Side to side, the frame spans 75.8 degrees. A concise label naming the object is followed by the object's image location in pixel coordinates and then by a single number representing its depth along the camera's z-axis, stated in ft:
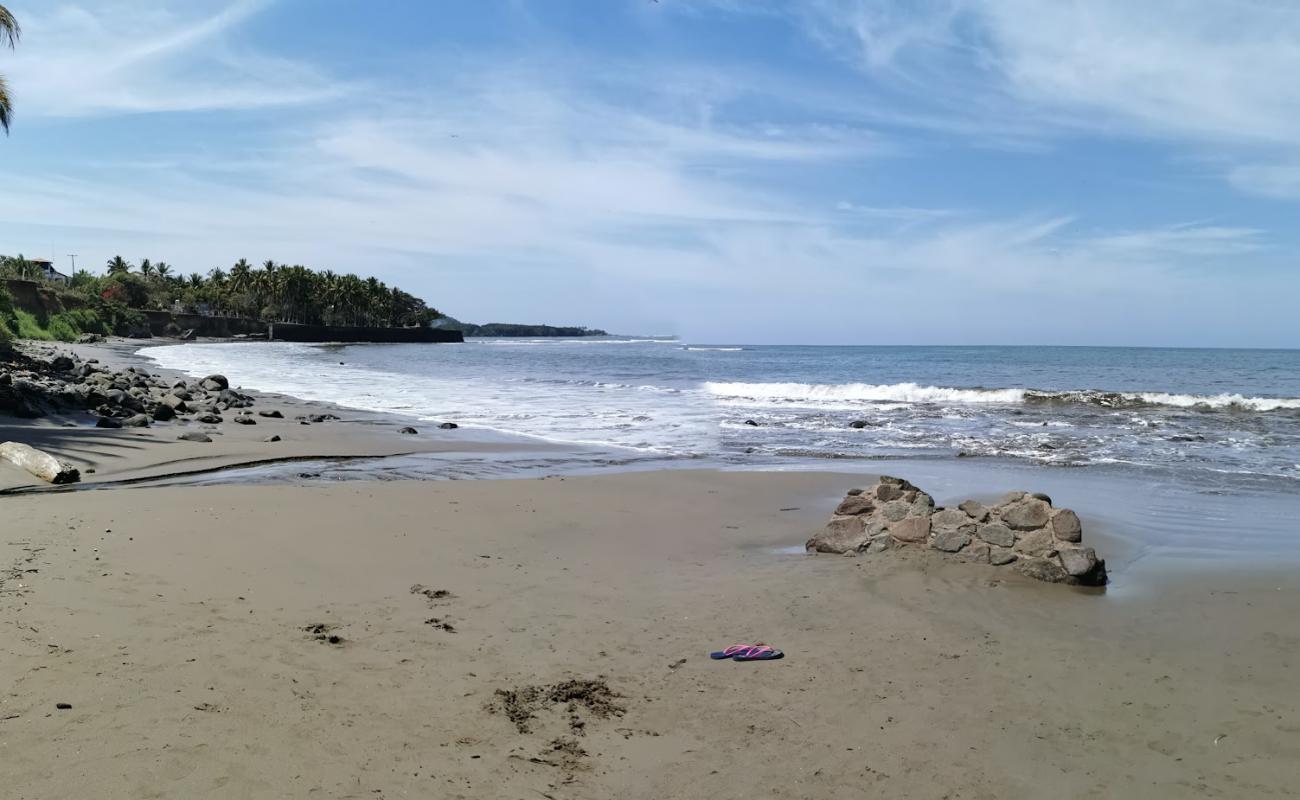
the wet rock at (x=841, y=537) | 24.68
